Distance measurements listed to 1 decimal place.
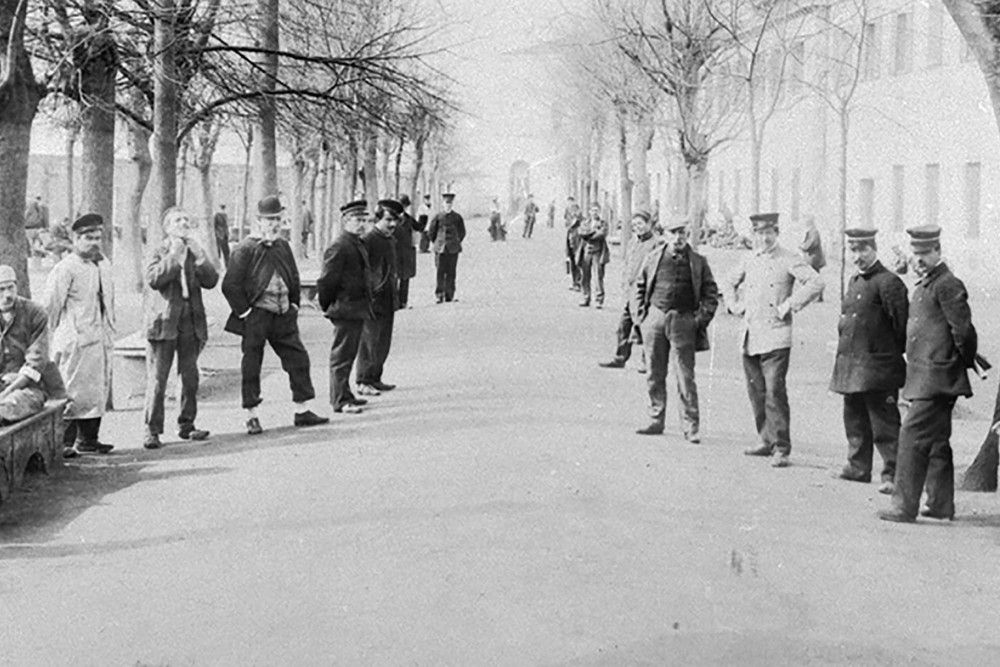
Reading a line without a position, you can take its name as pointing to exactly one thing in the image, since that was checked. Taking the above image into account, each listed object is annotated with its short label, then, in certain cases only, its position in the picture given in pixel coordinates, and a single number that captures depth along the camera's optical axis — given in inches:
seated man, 381.1
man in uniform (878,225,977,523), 337.7
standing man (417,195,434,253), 1983.3
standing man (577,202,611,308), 995.9
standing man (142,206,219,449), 446.9
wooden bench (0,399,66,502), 347.6
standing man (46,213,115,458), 430.0
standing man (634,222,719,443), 456.1
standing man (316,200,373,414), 511.2
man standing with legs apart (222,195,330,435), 465.7
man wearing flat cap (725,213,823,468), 413.1
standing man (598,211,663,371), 567.8
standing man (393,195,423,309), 888.9
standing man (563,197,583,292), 1119.0
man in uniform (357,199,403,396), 559.5
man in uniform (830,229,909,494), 380.2
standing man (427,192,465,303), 1045.8
